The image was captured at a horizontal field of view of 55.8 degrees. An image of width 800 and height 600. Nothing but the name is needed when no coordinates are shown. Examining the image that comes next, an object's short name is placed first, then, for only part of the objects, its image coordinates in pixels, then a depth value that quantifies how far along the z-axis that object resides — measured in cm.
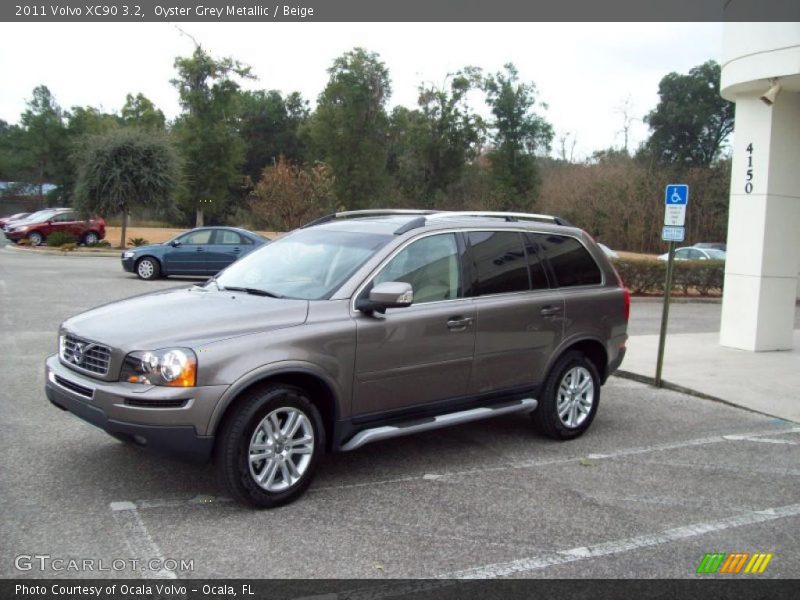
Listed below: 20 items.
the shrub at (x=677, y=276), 1977
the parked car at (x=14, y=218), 4533
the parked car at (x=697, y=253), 2635
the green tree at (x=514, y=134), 4616
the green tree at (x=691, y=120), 5778
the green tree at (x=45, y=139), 5550
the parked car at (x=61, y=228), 3338
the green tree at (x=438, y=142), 4603
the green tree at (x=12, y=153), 5866
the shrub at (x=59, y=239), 3153
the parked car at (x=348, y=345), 450
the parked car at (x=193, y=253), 1969
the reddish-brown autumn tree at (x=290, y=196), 3444
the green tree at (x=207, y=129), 4434
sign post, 873
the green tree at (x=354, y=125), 4691
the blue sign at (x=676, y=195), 870
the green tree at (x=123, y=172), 3103
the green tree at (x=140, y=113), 5806
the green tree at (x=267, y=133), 6700
